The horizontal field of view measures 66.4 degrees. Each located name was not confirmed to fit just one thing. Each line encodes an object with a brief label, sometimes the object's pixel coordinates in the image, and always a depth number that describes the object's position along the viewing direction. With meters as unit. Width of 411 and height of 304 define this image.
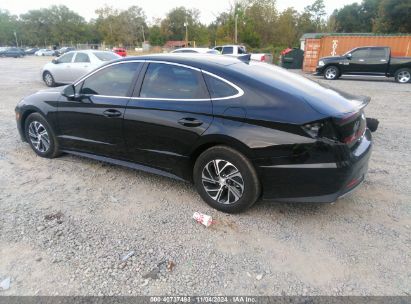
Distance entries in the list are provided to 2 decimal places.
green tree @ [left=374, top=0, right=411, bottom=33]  41.62
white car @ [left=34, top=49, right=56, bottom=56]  54.75
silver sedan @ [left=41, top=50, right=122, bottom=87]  11.28
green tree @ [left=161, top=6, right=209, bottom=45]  80.06
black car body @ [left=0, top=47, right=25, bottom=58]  48.38
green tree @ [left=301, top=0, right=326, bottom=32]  65.31
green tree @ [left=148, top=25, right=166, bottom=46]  73.33
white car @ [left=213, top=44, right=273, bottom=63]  20.17
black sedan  2.81
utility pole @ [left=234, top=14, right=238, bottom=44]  41.58
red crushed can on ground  3.11
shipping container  18.33
